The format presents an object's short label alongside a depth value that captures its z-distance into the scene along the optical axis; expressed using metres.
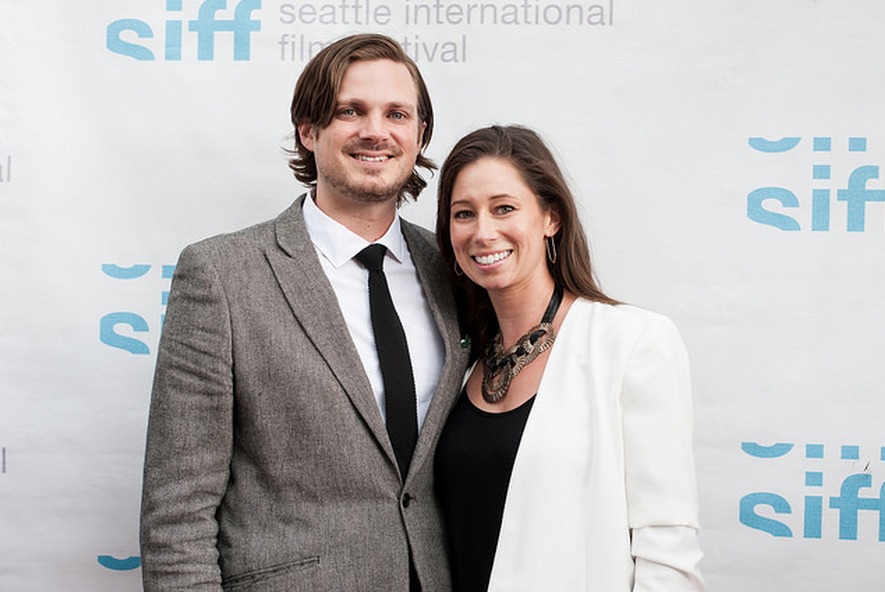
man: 1.57
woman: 1.54
